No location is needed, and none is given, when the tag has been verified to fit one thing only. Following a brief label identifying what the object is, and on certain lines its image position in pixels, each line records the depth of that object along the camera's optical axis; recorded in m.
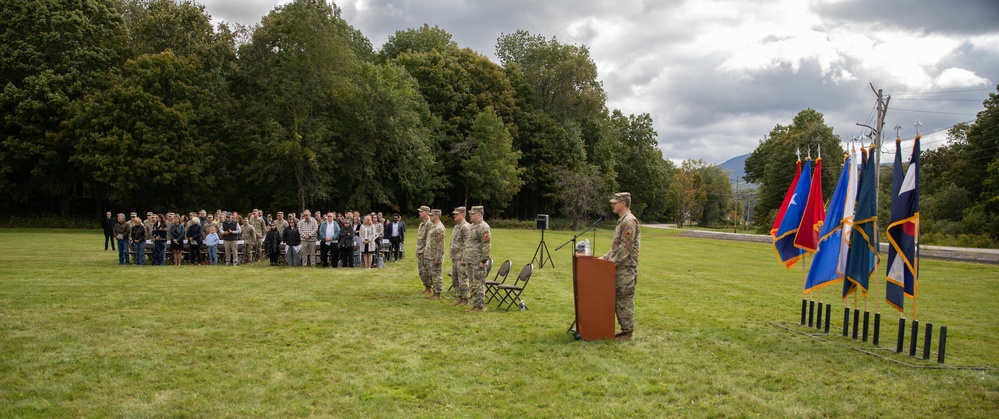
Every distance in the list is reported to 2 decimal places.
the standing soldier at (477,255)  11.91
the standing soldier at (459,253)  12.49
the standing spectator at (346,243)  20.23
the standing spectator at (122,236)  19.88
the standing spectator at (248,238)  21.41
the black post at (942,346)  7.69
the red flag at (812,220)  10.74
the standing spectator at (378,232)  20.97
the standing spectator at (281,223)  21.40
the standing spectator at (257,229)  22.14
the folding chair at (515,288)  12.06
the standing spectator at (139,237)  20.06
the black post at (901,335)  8.27
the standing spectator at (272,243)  20.50
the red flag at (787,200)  11.42
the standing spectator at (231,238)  20.31
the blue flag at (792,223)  11.18
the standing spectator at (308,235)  20.33
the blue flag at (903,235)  8.20
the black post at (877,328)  8.66
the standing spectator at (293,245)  20.38
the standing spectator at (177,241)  20.34
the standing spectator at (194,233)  20.53
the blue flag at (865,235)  9.04
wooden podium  8.78
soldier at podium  8.91
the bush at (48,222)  41.22
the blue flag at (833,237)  9.89
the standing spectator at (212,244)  20.30
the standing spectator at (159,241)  20.17
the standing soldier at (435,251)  13.24
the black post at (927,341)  7.85
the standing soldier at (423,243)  14.12
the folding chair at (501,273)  12.53
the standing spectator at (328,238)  20.06
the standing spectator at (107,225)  25.12
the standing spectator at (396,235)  23.08
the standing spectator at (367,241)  19.65
